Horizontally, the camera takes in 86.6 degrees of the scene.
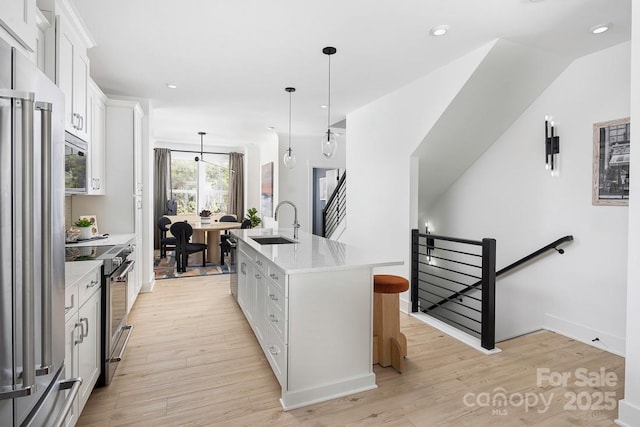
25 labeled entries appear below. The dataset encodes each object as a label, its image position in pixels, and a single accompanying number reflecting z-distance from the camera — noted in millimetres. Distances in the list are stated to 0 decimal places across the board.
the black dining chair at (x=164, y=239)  6797
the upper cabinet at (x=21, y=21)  1348
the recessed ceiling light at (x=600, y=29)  2600
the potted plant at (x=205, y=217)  7044
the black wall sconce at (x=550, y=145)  3416
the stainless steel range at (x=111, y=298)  2262
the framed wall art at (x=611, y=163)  2879
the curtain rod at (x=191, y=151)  8891
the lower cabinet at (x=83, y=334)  1705
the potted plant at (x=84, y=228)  3234
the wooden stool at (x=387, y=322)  2588
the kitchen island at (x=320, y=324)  2102
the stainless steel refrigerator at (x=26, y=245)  899
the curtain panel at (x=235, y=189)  9273
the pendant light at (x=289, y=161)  4297
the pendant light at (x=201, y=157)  8348
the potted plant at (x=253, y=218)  7702
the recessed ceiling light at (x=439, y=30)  2652
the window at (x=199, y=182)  9039
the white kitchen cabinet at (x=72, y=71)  2236
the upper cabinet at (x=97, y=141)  3345
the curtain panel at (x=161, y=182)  8672
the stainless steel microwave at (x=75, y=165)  2621
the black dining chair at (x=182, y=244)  5781
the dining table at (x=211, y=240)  6787
